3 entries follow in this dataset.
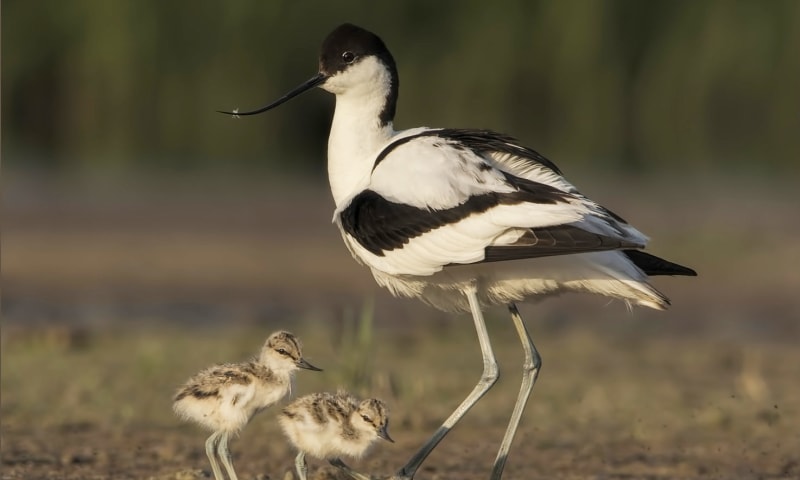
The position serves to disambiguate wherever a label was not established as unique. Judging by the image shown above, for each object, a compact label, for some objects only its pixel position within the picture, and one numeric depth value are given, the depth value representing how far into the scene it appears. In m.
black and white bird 10.53
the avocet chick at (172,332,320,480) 10.81
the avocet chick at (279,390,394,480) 10.54
